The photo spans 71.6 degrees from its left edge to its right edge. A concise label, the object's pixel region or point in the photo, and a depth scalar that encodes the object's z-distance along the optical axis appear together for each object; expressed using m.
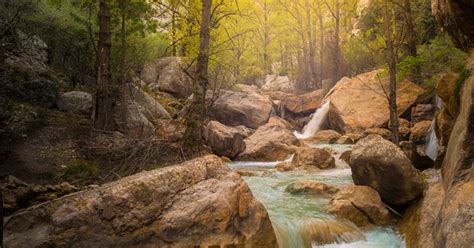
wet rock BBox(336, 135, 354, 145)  16.47
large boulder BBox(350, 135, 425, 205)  6.59
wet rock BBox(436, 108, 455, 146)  7.91
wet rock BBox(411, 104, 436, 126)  16.11
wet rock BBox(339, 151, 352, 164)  12.44
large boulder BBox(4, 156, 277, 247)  4.02
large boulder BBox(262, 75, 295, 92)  37.42
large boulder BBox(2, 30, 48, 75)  11.21
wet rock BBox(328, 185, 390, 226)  6.52
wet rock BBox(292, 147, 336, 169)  12.05
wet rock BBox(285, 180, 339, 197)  8.25
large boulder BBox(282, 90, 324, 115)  25.38
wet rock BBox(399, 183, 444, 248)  5.26
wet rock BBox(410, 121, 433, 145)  13.66
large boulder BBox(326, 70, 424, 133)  17.42
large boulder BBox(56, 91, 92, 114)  10.68
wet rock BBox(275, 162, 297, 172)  11.83
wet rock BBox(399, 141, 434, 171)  9.65
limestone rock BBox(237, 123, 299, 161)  14.50
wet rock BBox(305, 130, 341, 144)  17.47
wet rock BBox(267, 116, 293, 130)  21.51
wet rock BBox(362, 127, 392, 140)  15.77
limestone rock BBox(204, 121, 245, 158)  14.24
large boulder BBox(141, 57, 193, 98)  21.66
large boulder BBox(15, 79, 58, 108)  10.01
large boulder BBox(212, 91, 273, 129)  20.02
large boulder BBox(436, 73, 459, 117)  7.21
